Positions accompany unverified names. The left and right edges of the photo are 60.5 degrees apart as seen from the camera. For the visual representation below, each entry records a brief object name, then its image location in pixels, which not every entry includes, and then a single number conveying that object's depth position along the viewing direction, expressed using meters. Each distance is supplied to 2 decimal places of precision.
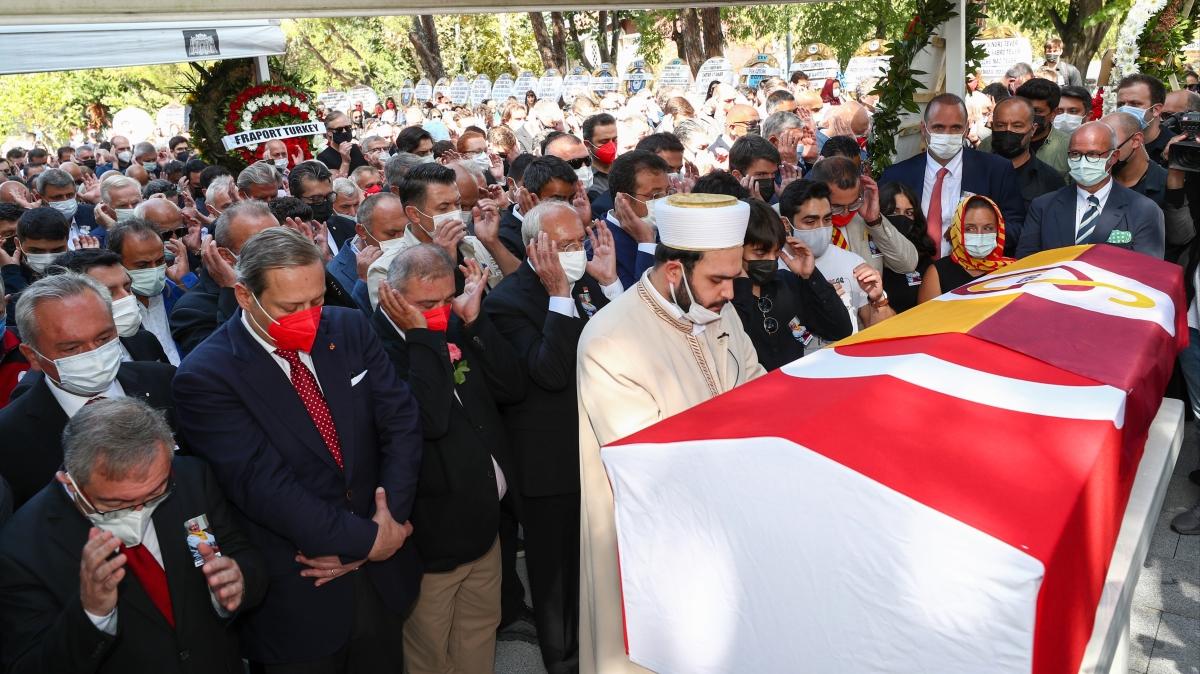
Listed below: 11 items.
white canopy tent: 8.05
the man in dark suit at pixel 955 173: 5.85
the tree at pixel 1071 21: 18.78
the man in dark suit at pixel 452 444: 3.29
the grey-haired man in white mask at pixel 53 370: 2.95
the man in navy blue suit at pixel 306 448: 2.84
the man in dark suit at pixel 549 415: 3.68
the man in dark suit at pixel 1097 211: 5.09
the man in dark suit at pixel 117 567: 2.37
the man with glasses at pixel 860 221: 4.98
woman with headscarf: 4.77
